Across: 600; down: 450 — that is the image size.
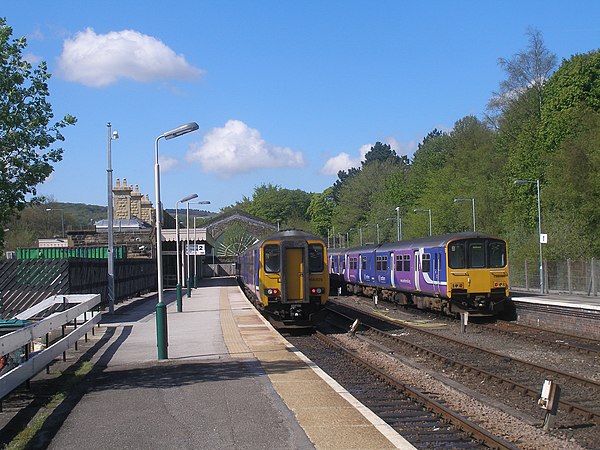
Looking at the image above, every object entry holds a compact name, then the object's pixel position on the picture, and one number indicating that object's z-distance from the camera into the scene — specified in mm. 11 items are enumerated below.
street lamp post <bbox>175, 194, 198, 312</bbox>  28808
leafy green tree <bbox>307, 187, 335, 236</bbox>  144625
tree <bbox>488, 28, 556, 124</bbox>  60625
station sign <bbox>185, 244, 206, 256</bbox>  43244
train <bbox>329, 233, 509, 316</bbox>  23906
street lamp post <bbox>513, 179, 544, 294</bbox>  37091
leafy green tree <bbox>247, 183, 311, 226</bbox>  160000
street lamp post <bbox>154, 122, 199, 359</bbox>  14625
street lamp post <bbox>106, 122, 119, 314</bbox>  26977
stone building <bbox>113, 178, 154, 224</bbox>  75562
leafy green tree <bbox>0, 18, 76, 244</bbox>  11117
